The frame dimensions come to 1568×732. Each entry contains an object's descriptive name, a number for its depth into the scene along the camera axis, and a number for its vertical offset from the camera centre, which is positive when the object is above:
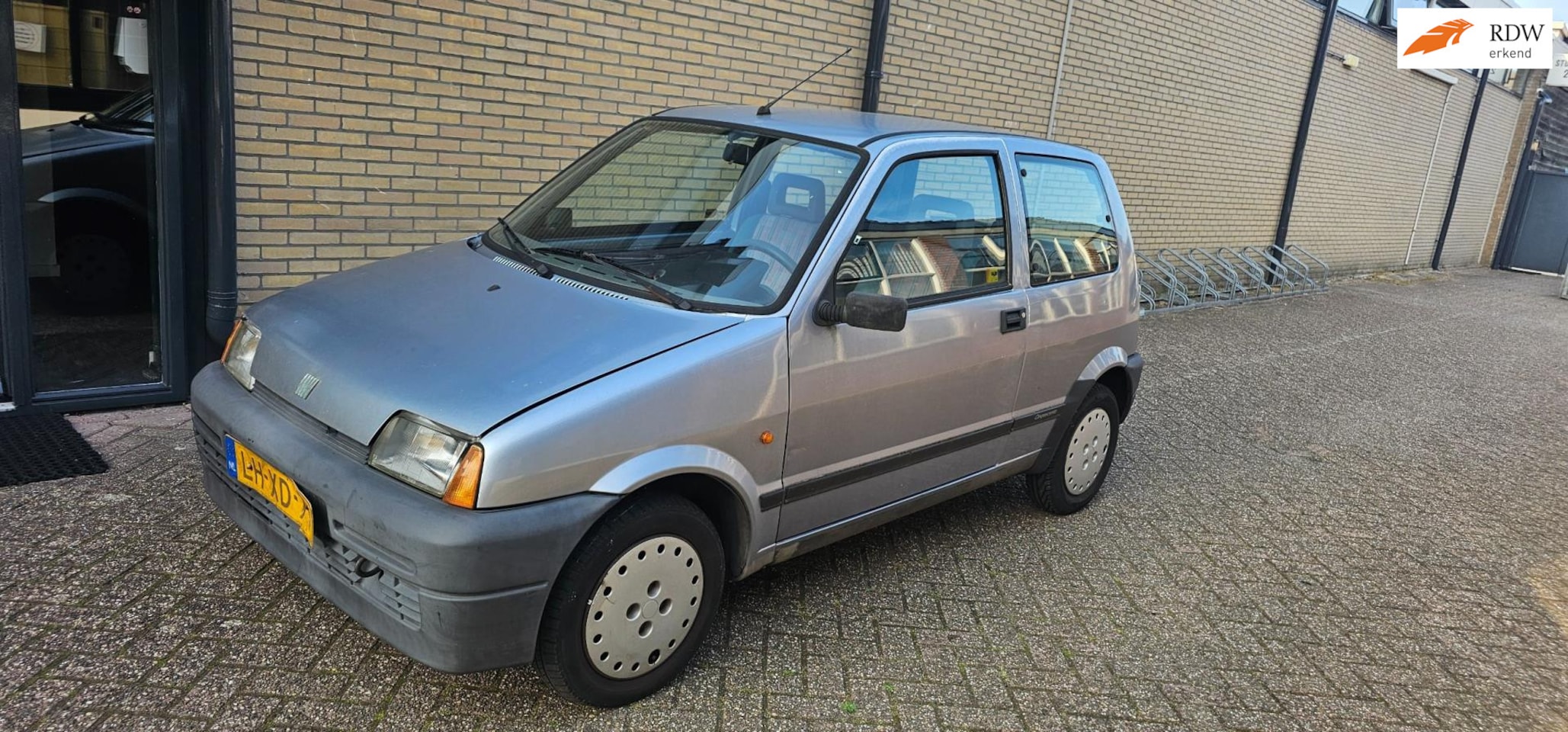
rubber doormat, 4.09 -1.72
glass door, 4.61 -0.72
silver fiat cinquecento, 2.59 -0.83
